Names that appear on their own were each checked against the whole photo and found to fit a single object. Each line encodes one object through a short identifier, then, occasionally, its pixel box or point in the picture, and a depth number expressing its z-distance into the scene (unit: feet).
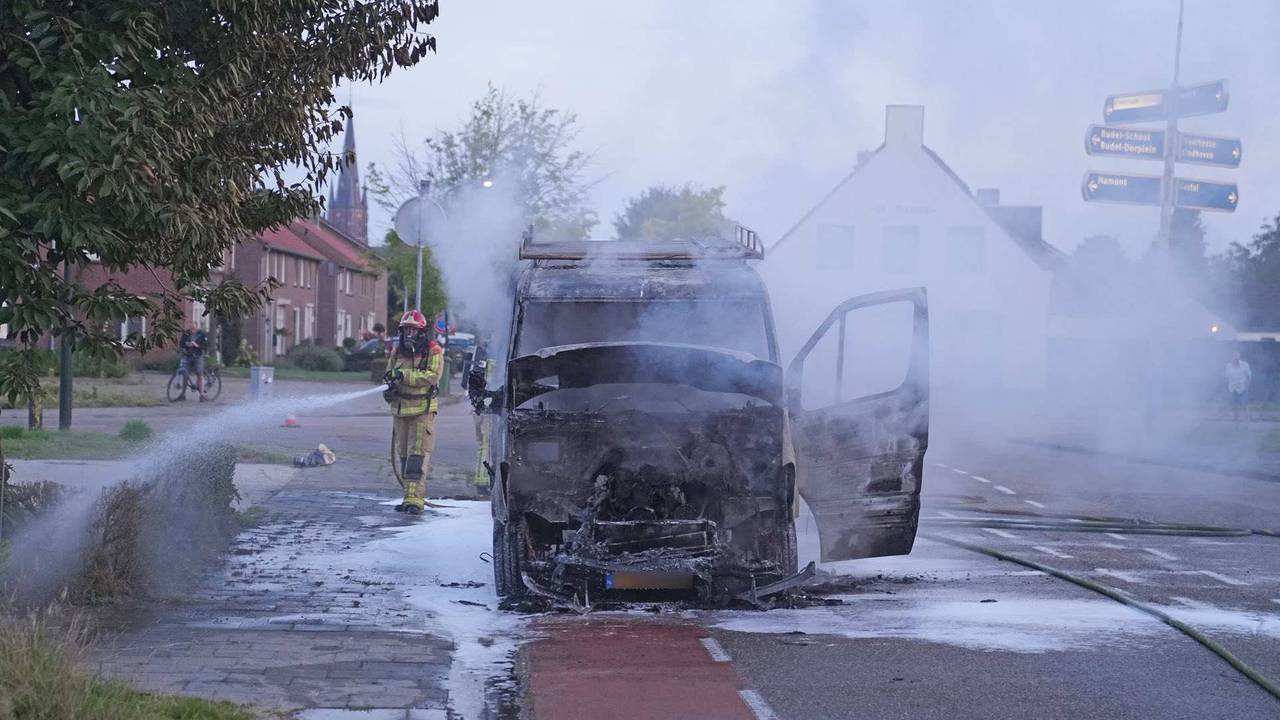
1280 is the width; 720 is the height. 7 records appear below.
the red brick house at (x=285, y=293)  183.83
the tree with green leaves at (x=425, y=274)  103.19
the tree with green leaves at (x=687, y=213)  221.46
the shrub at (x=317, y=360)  164.04
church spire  395.55
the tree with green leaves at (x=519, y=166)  105.40
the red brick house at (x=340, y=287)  236.43
